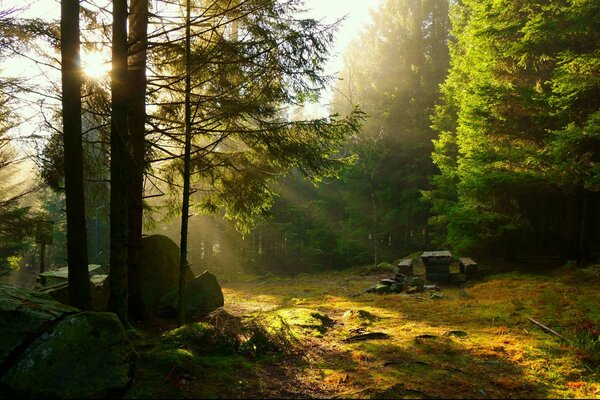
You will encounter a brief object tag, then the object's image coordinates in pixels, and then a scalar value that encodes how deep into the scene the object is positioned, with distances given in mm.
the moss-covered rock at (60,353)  3385
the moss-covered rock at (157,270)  9664
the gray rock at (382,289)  13653
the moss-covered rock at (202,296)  9512
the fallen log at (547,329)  6489
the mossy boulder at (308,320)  7734
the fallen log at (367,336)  7145
